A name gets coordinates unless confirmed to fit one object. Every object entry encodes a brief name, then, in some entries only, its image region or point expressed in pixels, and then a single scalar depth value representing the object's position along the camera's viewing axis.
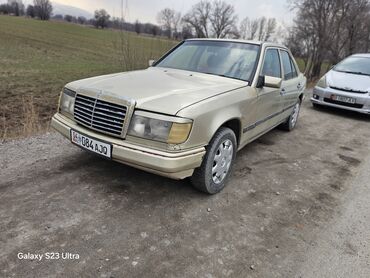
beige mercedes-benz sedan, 2.75
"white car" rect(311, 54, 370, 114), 7.59
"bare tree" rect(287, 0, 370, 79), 14.99
